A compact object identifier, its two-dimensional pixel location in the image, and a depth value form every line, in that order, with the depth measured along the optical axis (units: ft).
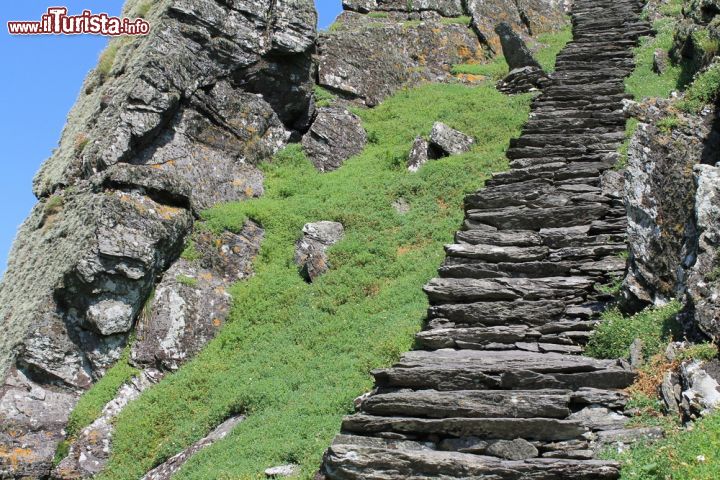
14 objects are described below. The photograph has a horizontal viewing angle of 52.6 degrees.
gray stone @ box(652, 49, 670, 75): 76.23
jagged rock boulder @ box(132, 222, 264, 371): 55.16
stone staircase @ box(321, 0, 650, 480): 30.89
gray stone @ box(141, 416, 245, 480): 43.68
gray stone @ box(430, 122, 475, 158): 72.43
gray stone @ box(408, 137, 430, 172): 71.92
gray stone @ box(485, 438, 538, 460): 30.71
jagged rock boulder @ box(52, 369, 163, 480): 47.75
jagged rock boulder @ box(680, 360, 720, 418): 27.53
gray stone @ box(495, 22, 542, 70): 87.66
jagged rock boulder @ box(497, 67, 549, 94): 82.84
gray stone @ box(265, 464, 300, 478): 36.33
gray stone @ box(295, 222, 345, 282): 59.41
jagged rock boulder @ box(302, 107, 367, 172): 78.74
